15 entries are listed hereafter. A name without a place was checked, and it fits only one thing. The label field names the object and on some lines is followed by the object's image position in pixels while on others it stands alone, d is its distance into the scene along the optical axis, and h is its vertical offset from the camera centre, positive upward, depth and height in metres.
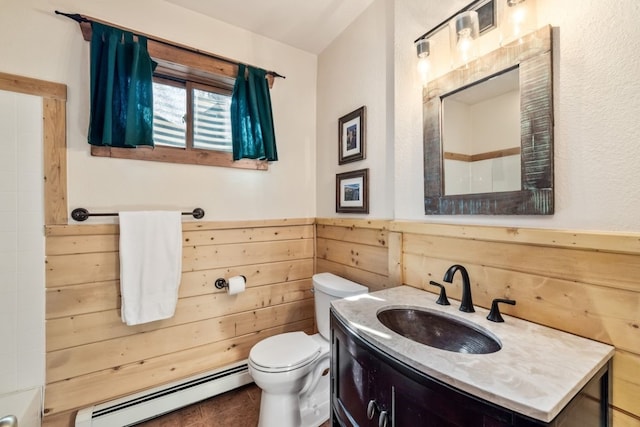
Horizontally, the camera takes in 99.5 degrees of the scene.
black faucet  1.04 -0.32
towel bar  1.44 +0.00
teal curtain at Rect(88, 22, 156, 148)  1.45 +0.69
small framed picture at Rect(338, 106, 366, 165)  1.78 +0.52
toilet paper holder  1.83 -0.48
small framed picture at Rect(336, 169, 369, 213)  1.75 +0.14
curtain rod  1.41 +1.05
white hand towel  1.50 -0.29
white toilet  1.38 -0.83
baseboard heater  1.46 -1.11
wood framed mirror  0.92 +0.28
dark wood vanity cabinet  0.60 -0.50
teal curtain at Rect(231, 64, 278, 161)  1.87 +0.65
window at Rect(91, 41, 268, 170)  1.69 +0.70
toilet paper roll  1.79 -0.48
